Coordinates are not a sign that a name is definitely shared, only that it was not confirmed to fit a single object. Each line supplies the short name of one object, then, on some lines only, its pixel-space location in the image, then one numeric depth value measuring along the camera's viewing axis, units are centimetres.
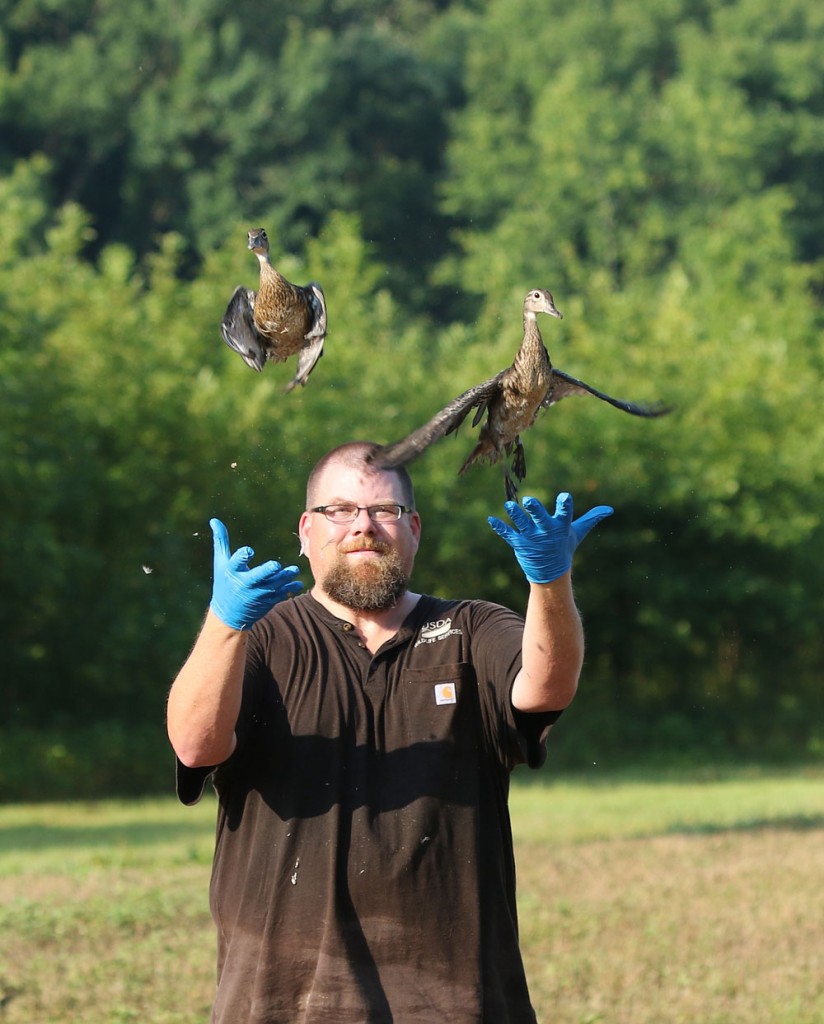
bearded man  845
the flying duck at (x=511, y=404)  802
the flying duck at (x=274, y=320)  970
